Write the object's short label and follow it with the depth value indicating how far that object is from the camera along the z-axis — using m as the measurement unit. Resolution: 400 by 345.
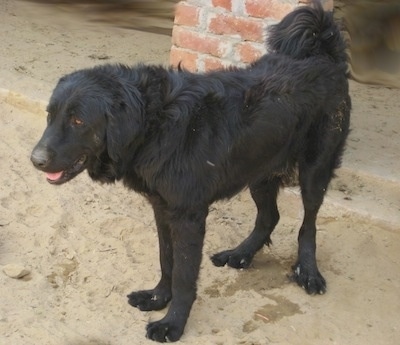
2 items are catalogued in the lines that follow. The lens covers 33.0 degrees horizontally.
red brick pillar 4.34
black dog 2.99
